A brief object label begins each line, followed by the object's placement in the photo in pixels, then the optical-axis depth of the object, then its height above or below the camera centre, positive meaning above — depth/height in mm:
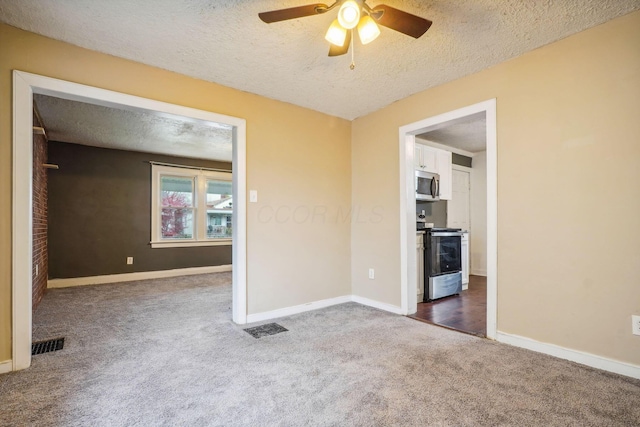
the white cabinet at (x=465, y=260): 4654 -701
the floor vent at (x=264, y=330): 2752 -1066
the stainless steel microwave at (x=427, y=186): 4348 +426
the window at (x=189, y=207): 5730 +175
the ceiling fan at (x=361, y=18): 1604 +1069
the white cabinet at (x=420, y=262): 3914 -606
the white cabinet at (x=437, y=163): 4453 +783
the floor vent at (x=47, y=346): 2369 -1042
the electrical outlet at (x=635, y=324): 1938 -699
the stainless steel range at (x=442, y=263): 3932 -639
